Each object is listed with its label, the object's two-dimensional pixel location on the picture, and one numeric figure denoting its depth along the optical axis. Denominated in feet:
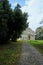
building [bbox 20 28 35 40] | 114.93
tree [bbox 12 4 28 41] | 48.13
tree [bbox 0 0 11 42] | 38.95
